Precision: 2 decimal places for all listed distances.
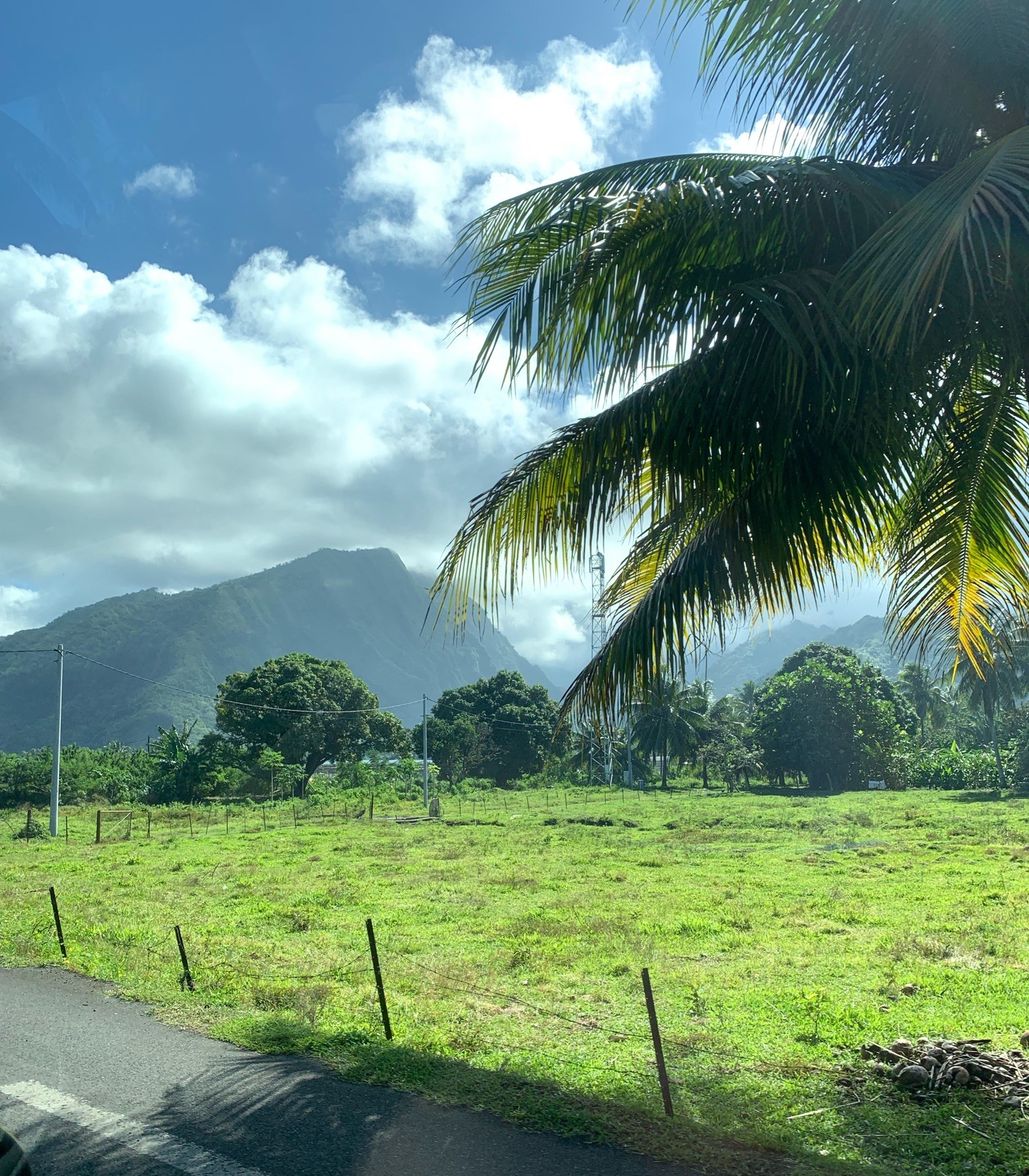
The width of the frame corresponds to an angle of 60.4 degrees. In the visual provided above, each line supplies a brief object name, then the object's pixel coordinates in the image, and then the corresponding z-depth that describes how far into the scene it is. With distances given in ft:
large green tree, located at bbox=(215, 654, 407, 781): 162.20
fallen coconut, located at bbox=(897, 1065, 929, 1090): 18.84
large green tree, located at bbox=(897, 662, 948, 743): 197.06
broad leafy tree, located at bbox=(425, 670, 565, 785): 196.95
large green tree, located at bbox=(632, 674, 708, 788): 157.79
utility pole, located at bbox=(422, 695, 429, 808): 135.56
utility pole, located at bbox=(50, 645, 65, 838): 95.40
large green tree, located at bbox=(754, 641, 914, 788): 166.30
